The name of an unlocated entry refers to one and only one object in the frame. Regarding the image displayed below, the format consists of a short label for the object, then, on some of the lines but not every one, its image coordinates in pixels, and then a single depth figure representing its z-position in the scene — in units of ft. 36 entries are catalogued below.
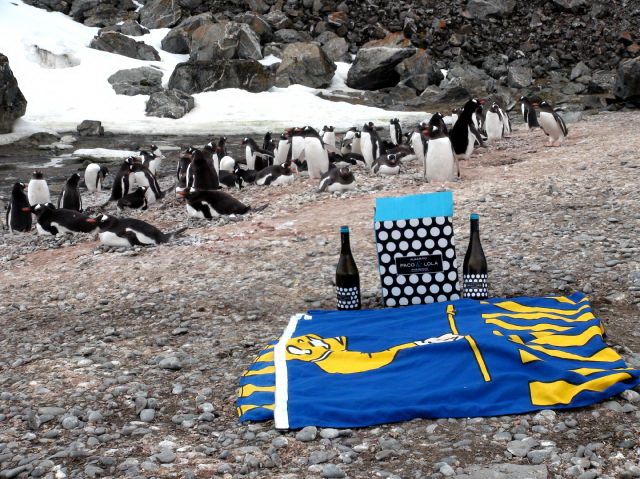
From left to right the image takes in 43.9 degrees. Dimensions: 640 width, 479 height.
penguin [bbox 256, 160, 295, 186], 35.99
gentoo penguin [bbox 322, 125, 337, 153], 47.96
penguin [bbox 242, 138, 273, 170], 44.11
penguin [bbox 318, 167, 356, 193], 31.53
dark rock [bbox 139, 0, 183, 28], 104.01
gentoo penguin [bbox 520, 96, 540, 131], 52.60
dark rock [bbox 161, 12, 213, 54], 96.73
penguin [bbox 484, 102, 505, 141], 50.26
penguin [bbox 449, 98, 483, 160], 37.91
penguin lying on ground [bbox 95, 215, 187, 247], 24.86
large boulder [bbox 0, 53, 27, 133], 66.33
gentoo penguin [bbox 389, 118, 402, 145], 49.67
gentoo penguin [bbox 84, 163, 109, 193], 44.70
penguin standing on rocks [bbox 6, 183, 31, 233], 31.99
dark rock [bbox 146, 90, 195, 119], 71.92
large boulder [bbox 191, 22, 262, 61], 90.89
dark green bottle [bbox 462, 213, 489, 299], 16.21
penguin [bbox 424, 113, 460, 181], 31.09
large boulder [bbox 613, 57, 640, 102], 64.36
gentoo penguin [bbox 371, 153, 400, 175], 35.12
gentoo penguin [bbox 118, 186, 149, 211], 34.42
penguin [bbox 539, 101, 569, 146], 41.65
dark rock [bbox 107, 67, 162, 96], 79.15
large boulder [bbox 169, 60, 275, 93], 81.35
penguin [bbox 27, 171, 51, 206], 36.50
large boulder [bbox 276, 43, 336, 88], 86.79
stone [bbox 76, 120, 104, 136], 66.39
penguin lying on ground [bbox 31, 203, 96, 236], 28.76
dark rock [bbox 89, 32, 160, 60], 91.30
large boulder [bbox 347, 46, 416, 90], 89.25
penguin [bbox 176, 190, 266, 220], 28.99
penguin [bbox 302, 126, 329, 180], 37.63
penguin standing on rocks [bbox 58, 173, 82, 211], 34.76
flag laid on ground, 11.57
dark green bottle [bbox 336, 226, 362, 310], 16.42
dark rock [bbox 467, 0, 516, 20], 110.83
